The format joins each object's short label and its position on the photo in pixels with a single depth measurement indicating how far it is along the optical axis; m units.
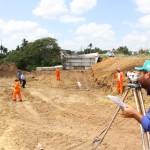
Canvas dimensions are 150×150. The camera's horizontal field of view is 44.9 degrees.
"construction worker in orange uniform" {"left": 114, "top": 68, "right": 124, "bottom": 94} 10.09
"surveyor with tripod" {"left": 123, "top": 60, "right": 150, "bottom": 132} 1.88
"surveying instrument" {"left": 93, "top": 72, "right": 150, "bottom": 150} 2.48
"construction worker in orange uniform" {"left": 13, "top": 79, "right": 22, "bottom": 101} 9.56
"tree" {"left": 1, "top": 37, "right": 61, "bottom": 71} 25.26
